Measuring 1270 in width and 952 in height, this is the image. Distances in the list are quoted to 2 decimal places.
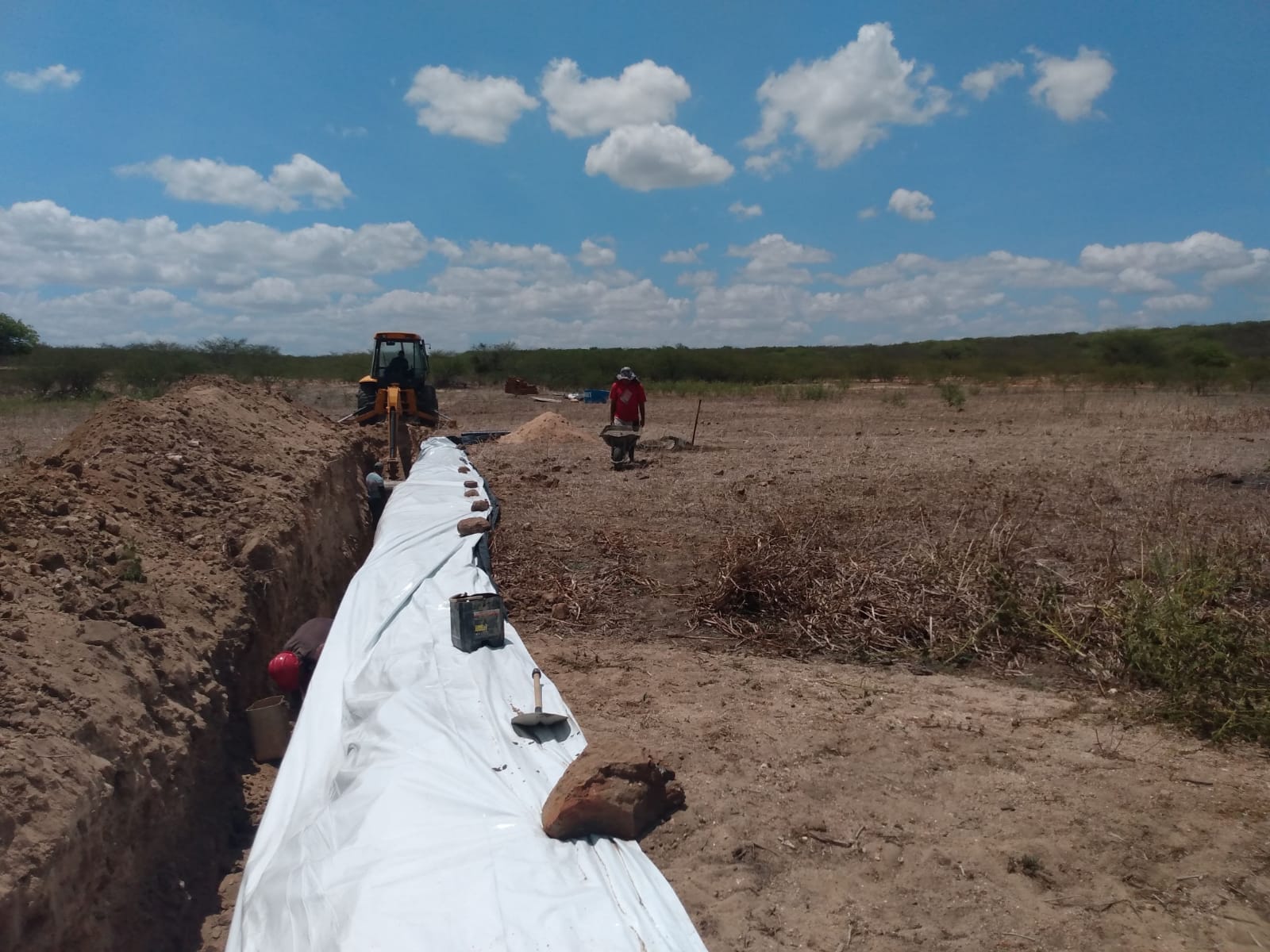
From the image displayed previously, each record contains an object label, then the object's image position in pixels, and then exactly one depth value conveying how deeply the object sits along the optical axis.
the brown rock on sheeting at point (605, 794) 2.50
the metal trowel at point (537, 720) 3.11
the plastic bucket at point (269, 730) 4.06
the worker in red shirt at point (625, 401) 13.03
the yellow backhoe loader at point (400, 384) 13.92
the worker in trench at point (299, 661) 4.07
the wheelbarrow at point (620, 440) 11.67
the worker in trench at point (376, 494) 8.86
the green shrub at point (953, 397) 22.38
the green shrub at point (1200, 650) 3.81
